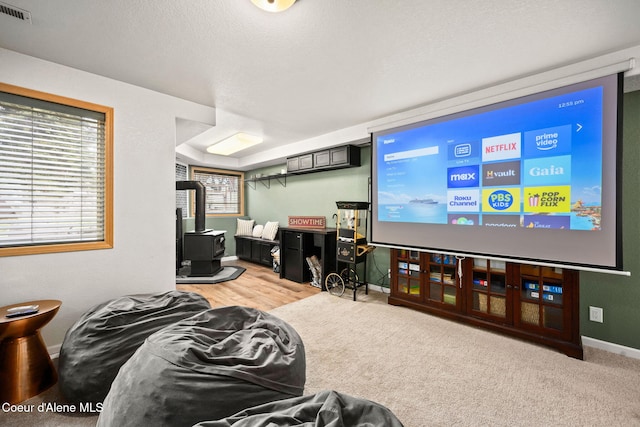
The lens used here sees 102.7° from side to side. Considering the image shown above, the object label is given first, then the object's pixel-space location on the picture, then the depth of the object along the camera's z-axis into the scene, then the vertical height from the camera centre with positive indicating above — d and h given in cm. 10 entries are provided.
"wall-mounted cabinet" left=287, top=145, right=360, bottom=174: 414 +92
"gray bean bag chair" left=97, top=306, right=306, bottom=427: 111 -79
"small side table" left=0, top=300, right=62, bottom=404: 164 -99
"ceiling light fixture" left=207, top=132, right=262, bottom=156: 435 +126
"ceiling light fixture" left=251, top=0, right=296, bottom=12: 152 +125
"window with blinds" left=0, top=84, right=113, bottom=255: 208 +34
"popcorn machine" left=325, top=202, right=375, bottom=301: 370 -51
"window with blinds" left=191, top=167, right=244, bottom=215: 628 +57
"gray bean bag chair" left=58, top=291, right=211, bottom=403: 158 -85
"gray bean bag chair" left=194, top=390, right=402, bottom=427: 84 -70
